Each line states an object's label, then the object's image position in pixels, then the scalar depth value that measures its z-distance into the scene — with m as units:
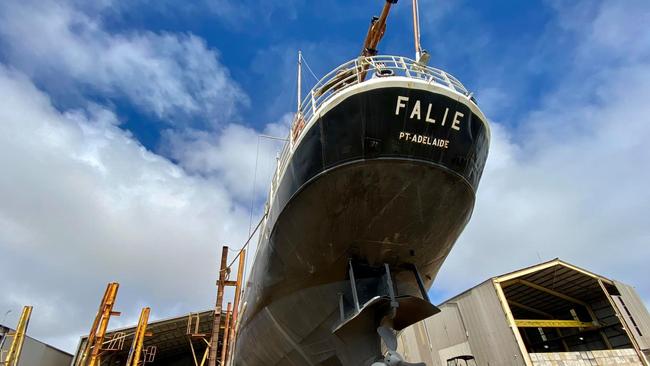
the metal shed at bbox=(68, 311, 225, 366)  25.02
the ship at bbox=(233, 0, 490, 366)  5.86
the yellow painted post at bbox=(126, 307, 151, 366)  21.94
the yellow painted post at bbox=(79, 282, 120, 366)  22.05
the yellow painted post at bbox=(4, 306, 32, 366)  19.80
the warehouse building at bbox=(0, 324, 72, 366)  20.83
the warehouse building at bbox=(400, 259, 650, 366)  16.53
